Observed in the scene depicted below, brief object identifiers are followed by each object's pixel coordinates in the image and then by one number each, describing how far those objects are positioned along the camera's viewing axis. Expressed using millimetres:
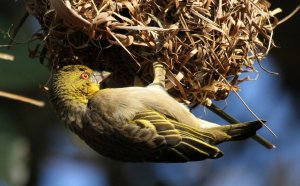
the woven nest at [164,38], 6496
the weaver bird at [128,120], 6730
